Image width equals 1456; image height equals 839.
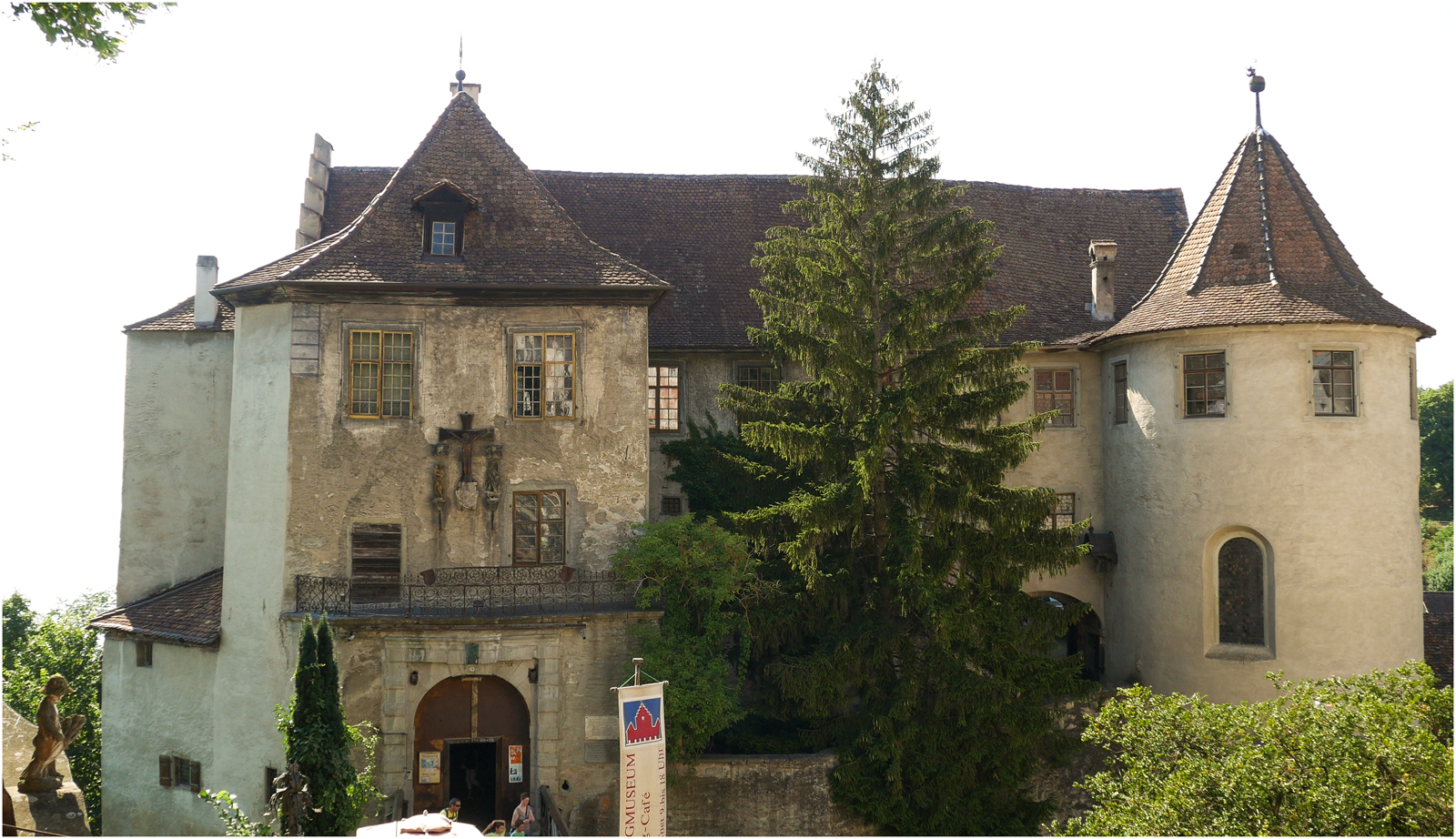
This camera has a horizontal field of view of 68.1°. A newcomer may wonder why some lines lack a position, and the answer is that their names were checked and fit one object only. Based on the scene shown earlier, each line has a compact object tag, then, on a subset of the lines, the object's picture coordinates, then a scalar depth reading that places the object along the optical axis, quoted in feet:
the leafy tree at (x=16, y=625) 121.30
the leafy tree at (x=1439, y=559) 152.15
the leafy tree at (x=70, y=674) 96.63
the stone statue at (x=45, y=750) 59.11
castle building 63.52
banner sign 55.11
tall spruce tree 63.72
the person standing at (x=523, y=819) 58.13
